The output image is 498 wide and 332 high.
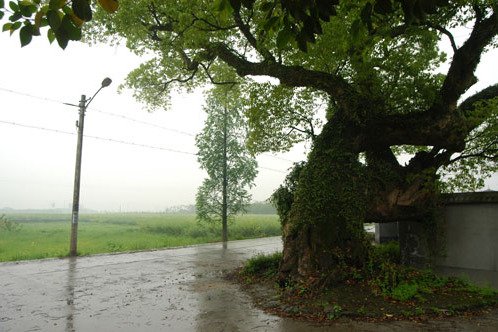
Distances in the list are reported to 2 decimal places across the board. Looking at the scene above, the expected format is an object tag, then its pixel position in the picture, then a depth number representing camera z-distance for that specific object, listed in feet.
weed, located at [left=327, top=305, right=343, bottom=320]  19.83
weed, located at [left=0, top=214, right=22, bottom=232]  89.68
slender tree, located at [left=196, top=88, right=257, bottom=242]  70.54
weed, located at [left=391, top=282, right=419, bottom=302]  21.42
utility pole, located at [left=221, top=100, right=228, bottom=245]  71.00
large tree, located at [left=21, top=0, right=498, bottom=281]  26.66
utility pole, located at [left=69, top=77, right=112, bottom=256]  50.29
